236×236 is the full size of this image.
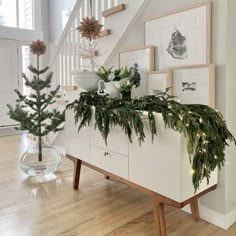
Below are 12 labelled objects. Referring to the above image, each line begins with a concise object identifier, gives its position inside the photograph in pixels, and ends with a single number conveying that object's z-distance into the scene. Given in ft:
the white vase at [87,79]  6.96
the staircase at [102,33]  7.61
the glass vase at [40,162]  9.26
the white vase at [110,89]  6.54
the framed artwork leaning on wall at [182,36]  5.83
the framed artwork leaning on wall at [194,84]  5.77
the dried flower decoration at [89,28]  6.87
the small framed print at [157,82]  6.64
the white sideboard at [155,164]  4.84
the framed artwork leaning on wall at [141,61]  7.01
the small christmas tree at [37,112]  8.64
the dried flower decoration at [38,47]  8.50
